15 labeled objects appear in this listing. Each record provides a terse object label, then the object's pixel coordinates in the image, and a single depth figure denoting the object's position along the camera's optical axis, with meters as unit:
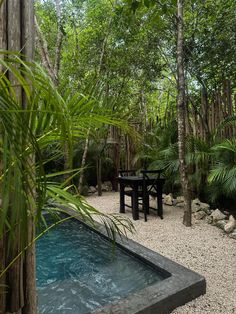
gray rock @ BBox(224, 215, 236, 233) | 3.45
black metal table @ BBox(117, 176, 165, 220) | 4.21
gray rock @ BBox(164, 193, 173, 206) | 5.22
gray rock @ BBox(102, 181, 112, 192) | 7.54
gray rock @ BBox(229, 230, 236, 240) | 3.27
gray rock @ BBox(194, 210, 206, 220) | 4.14
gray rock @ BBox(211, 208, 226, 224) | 3.89
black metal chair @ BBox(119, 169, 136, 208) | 4.61
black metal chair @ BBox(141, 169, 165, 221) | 4.25
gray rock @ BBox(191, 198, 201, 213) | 4.37
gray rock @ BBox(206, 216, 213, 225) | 3.94
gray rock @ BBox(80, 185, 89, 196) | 6.67
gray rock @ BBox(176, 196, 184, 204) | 5.20
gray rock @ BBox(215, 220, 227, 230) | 3.65
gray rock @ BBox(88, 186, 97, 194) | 7.12
